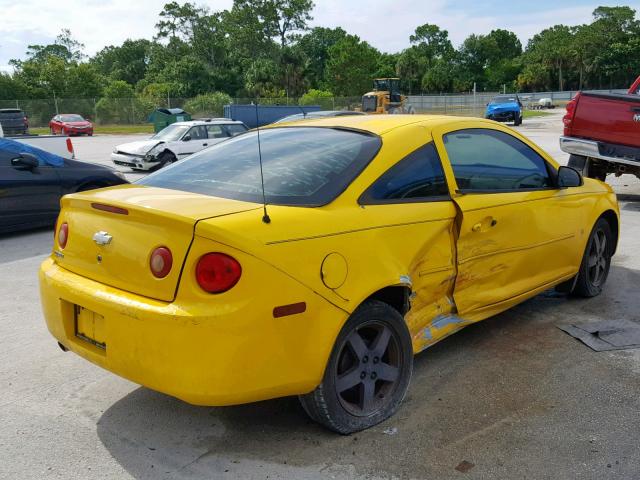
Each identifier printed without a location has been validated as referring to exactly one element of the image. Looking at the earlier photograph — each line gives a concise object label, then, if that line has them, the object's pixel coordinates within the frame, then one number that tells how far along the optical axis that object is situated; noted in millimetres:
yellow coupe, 2695
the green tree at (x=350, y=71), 69750
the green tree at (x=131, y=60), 98250
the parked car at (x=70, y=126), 37219
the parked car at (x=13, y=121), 33656
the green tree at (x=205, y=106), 49938
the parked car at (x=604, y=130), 8984
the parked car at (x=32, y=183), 8109
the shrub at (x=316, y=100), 53594
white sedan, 16078
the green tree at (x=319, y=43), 94375
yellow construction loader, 36812
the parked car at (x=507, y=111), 38406
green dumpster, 29469
